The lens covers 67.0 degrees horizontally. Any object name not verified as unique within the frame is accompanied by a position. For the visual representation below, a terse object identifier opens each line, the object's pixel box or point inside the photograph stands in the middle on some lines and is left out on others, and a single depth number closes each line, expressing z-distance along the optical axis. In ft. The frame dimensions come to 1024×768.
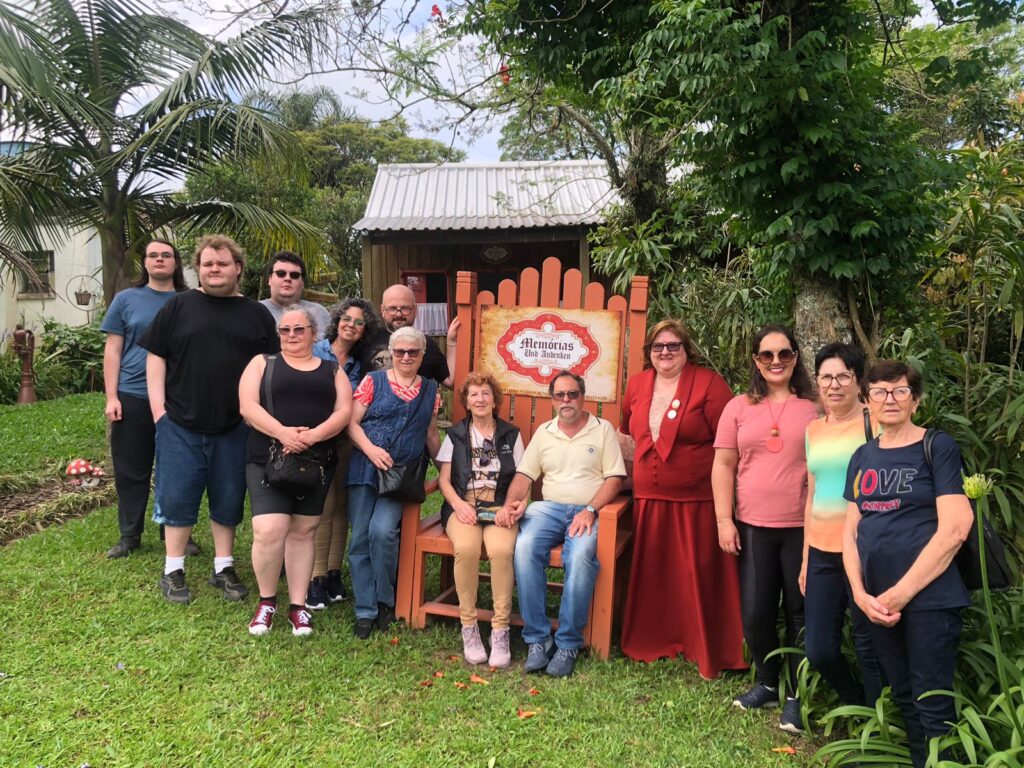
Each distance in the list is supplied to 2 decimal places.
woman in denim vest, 12.20
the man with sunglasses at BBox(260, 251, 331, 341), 14.05
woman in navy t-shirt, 7.45
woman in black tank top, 11.73
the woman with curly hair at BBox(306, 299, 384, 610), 13.10
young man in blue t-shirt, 14.32
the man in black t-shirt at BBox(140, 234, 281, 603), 12.66
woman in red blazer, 11.23
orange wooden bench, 11.64
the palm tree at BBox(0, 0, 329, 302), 20.88
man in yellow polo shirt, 11.19
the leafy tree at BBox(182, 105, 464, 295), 48.32
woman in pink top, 9.66
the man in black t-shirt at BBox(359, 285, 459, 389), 13.23
